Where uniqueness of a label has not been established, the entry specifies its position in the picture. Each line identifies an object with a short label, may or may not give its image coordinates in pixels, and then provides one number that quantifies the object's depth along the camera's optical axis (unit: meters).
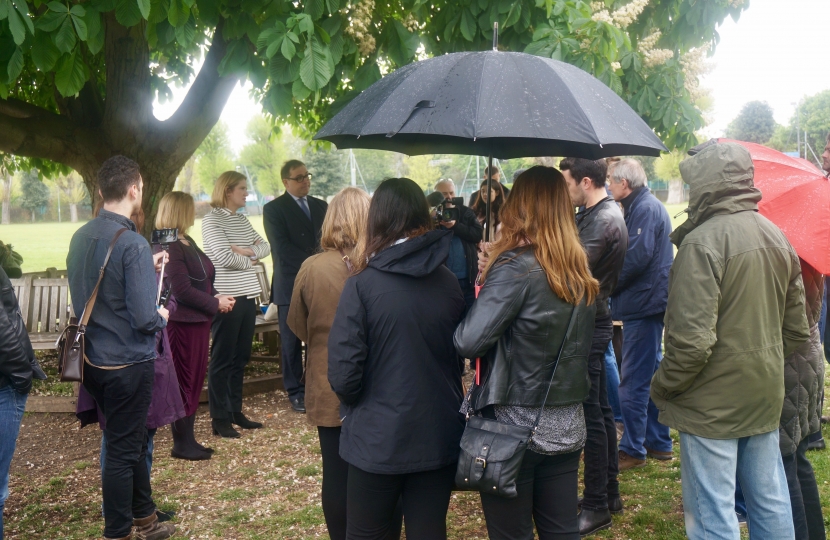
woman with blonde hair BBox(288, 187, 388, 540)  3.29
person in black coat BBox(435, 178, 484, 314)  6.96
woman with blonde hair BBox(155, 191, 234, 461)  5.09
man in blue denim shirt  3.62
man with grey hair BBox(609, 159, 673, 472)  4.88
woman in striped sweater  6.00
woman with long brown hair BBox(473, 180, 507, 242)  6.89
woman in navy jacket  2.62
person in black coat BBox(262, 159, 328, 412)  6.63
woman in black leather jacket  2.54
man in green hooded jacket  2.73
